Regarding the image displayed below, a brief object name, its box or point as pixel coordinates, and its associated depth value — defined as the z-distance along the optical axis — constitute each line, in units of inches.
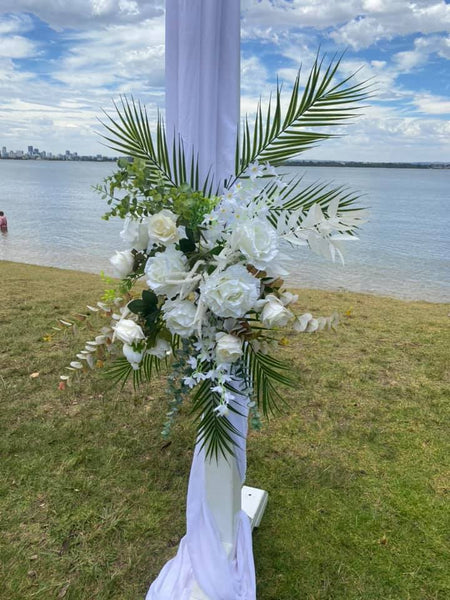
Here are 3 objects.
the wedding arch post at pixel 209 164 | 67.1
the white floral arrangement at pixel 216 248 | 58.1
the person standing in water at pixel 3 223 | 718.5
